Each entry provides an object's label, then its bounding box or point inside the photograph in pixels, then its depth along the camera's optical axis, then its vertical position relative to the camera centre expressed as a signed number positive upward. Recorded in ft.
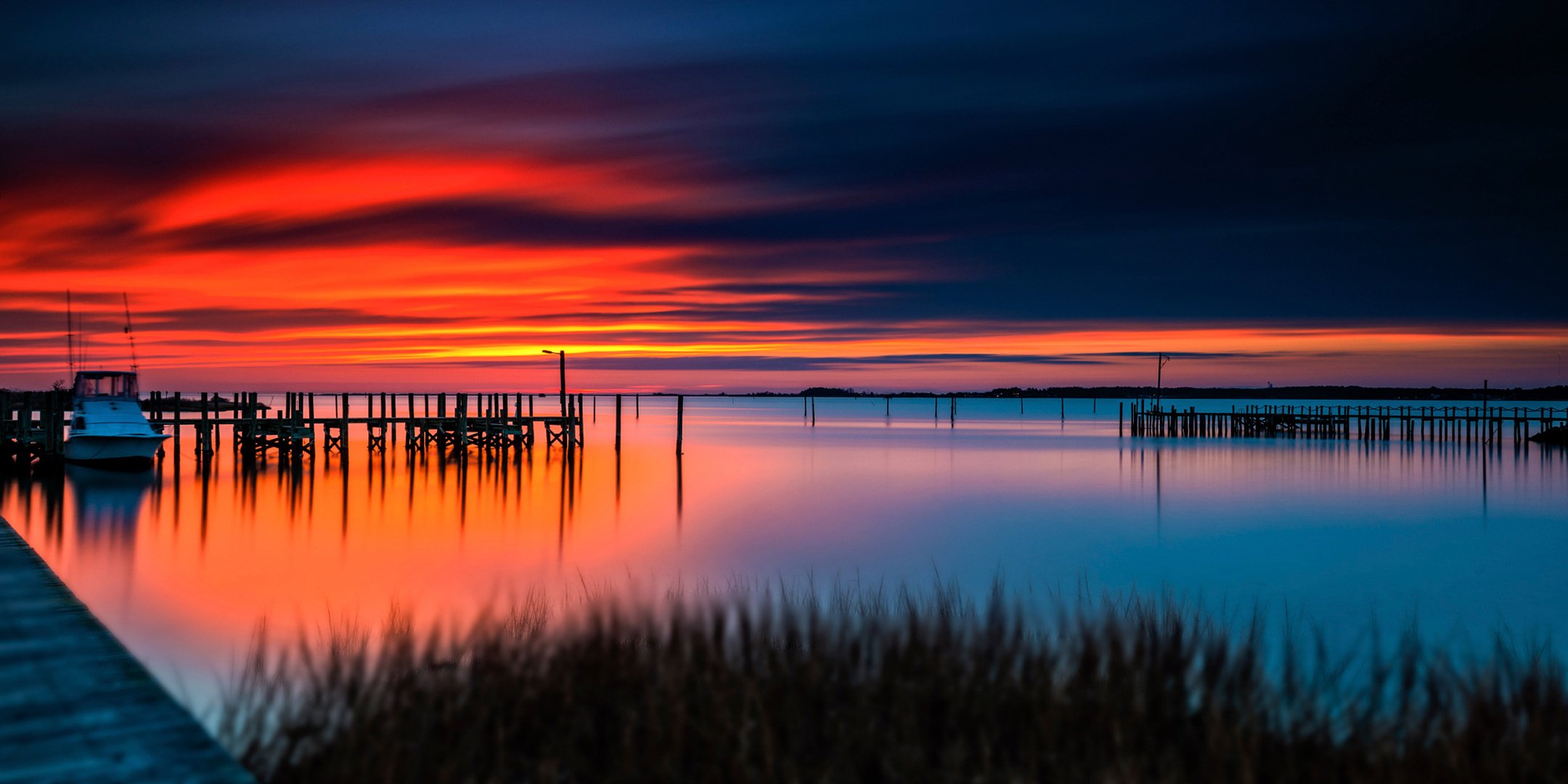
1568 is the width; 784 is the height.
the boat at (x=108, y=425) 98.89 -3.68
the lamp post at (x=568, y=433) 144.14 -6.37
